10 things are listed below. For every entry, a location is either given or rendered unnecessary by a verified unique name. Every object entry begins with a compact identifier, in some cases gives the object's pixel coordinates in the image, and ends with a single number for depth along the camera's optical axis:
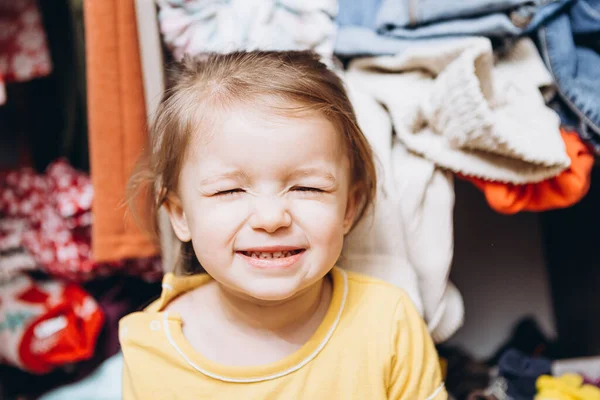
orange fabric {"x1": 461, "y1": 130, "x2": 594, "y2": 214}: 0.80
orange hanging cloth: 0.85
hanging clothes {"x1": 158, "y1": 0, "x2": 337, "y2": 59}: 0.88
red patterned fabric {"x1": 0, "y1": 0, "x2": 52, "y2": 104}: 1.12
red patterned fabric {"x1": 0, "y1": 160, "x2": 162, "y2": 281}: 1.13
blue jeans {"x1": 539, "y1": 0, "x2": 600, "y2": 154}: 0.81
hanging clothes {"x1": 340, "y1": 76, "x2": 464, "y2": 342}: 0.82
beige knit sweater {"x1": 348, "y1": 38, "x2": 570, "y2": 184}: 0.76
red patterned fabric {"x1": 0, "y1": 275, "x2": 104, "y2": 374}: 1.06
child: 0.64
